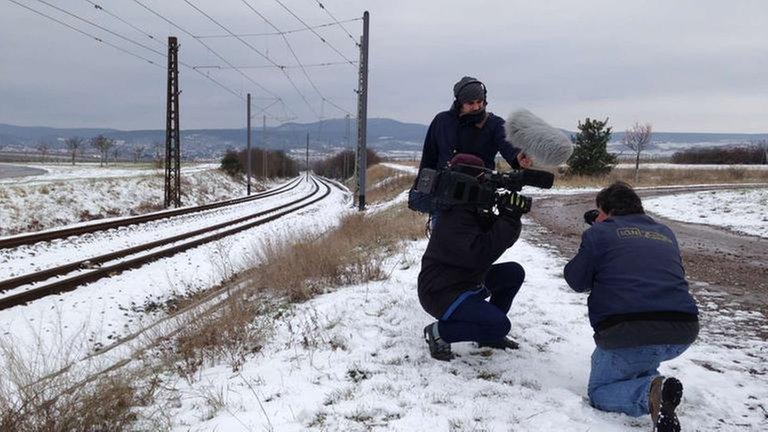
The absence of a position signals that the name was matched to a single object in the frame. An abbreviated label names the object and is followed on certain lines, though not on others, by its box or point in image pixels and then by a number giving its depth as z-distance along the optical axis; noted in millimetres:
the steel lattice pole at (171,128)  24391
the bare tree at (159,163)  45888
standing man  3686
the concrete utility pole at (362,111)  21078
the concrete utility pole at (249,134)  40719
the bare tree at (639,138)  40781
